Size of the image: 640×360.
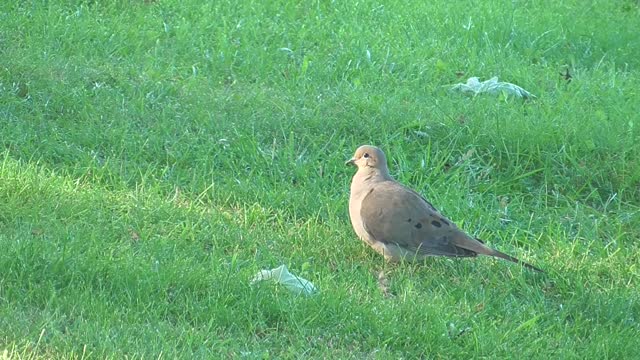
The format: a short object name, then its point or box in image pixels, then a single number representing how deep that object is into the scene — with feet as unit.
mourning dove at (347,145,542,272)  37.42
